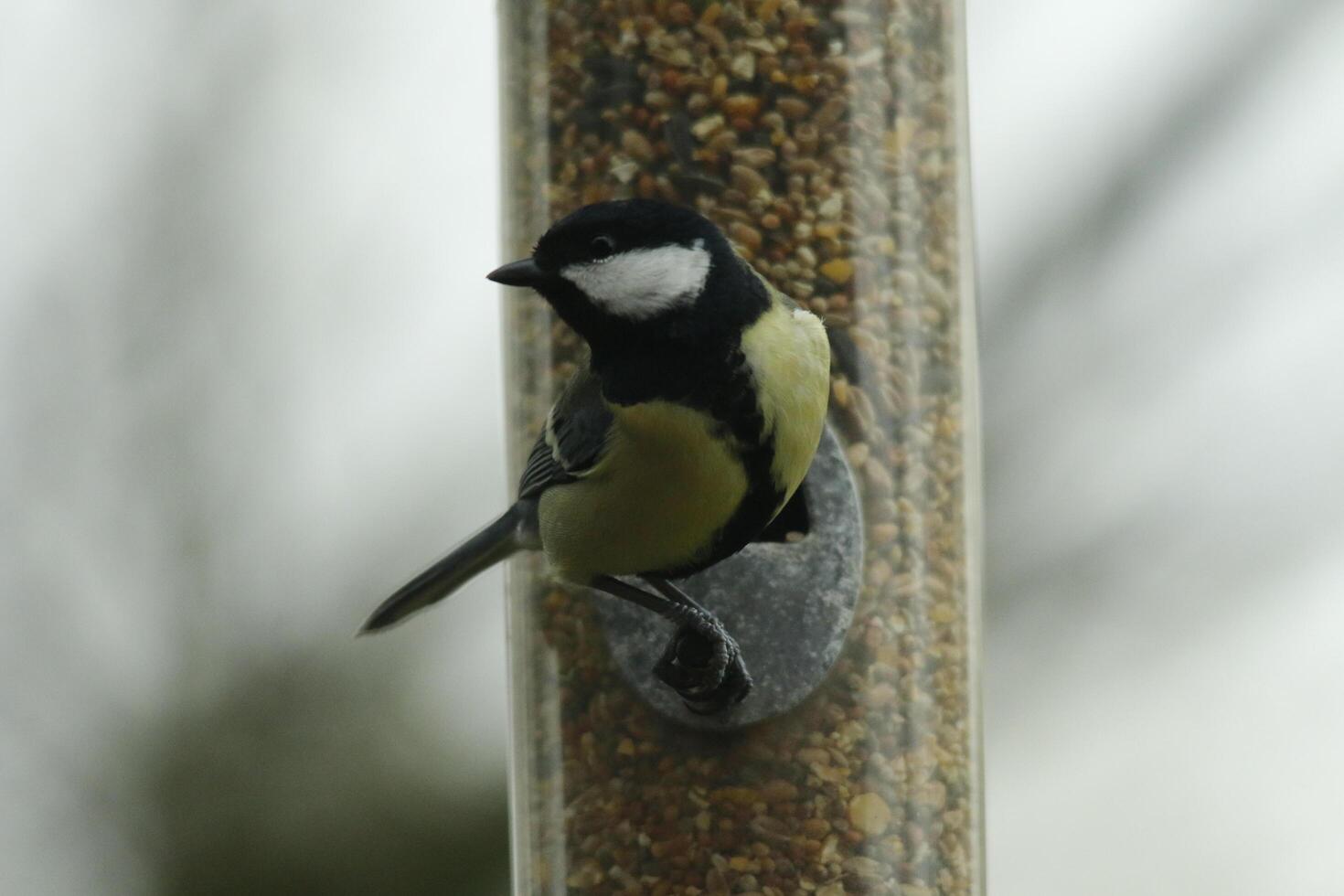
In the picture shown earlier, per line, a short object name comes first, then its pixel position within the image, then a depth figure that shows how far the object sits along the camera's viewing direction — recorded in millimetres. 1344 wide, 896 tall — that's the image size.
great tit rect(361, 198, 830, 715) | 3014
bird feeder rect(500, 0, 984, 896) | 3042
